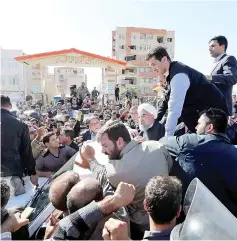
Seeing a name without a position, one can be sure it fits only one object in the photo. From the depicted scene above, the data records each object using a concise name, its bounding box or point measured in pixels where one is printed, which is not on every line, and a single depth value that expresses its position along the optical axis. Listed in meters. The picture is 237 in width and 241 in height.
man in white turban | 2.69
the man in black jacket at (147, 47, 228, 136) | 1.93
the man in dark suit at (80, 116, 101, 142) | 4.23
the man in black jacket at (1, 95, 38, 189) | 2.72
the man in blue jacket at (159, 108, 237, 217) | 1.44
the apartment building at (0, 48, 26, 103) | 24.55
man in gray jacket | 1.42
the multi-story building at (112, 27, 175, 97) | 35.14
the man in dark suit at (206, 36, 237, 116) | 2.27
